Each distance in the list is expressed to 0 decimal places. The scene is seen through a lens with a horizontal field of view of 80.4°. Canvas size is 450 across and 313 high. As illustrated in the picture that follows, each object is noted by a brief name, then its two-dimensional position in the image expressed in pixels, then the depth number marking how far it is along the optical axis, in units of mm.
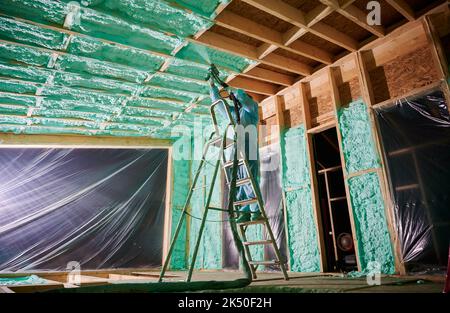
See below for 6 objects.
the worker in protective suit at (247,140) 2551
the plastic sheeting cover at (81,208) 5105
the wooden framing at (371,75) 2759
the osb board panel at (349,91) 3516
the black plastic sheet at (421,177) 2482
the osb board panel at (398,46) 2984
